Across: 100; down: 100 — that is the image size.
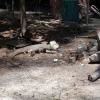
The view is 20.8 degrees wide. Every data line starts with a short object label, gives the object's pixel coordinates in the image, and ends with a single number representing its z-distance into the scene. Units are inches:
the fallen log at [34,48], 273.5
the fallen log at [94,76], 212.6
